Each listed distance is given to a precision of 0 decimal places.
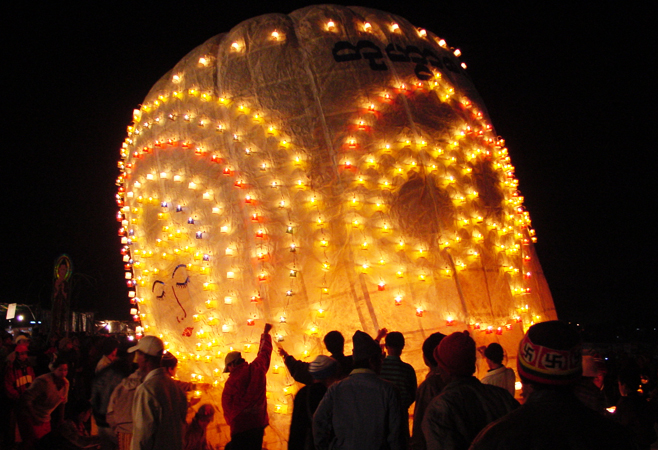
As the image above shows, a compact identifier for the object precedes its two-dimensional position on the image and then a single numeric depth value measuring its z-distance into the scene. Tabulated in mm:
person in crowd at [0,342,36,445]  6816
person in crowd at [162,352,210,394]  4496
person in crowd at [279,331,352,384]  3910
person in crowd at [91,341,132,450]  4812
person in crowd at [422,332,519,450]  2580
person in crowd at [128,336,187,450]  3389
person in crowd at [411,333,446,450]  3565
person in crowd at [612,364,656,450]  4773
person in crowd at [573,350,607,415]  3456
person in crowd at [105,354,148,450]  4488
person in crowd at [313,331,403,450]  2977
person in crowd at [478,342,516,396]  4039
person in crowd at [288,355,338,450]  3602
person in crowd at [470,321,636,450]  1625
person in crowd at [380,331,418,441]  4242
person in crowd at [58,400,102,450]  5699
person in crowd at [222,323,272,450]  4117
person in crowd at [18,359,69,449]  5652
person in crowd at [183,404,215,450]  5117
